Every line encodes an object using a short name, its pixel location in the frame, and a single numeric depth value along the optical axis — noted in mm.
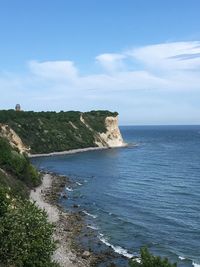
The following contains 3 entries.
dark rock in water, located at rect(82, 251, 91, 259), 48469
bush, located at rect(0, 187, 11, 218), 38156
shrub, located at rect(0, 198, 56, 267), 35531
